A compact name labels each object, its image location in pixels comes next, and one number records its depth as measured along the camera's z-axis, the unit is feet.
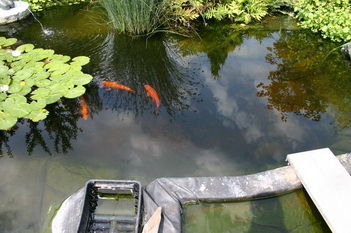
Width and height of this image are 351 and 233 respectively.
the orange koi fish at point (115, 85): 11.23
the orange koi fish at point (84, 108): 10.13
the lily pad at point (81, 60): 12.05
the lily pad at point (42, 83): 10.67
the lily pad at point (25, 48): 12.62
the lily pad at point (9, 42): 12.98
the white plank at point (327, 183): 6.55
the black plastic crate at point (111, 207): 6.64
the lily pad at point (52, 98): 10.07
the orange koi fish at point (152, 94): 10.77
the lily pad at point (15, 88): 10.23
